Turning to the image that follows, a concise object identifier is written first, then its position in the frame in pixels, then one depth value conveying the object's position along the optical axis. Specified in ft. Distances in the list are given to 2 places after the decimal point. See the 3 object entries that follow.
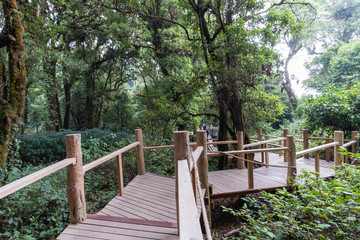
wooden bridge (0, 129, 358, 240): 5.08
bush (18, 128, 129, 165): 24.75
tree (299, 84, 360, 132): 20.40
